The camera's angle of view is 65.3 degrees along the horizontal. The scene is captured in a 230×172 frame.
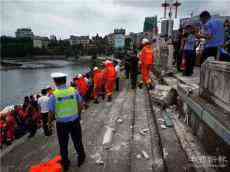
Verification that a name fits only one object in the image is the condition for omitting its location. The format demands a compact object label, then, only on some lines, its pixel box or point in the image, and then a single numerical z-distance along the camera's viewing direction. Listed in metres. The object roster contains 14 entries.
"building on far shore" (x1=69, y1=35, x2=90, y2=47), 135.50
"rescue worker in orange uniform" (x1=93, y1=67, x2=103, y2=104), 7.48
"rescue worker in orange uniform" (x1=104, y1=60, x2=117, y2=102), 6.92
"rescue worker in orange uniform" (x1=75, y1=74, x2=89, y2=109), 7.47
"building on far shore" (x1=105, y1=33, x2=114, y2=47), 105.25
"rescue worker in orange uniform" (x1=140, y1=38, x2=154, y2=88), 6.46
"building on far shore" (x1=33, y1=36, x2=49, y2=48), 115.39
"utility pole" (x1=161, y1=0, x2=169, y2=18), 12.94
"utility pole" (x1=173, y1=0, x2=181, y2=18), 12.42
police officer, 2.91
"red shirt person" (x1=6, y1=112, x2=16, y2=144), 6.69
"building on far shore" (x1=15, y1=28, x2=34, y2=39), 150.50
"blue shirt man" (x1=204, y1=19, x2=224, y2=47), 4.40
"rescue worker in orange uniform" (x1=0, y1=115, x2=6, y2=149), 6.34
